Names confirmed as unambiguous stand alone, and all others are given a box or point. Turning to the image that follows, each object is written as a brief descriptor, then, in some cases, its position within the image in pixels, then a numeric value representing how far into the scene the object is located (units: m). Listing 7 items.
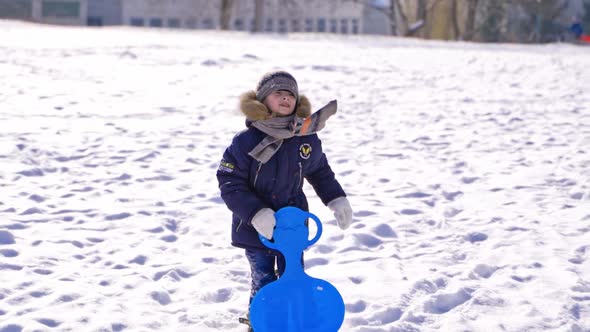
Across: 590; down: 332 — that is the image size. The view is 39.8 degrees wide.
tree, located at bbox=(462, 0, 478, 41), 33.44
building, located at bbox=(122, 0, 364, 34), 50.88
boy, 3.35
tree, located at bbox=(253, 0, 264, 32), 37.23
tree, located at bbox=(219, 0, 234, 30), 40.30
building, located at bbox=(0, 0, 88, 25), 51.16
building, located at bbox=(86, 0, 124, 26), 54.59
